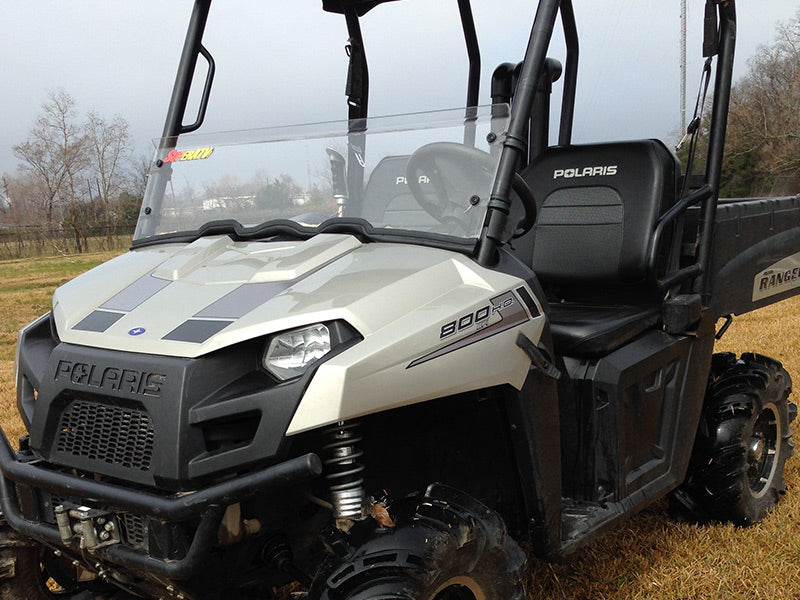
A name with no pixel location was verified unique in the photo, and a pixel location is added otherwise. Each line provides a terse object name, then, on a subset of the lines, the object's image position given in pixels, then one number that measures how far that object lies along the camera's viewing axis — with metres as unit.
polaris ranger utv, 1.88
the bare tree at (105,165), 30.17
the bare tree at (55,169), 31.91
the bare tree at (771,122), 23.45
